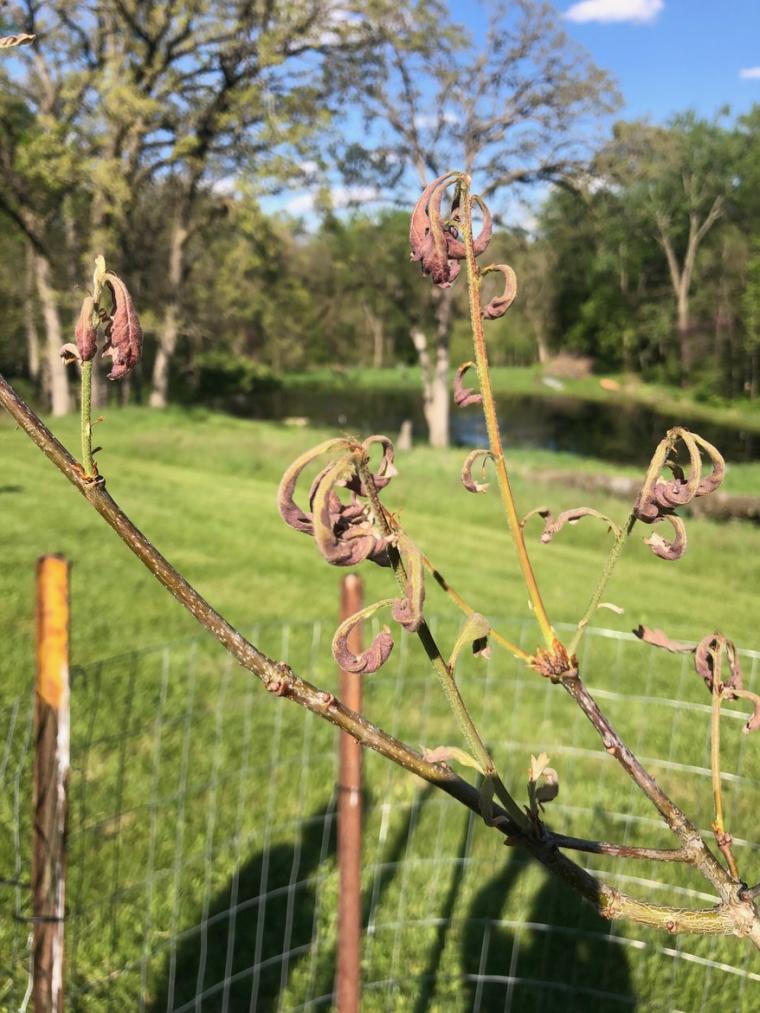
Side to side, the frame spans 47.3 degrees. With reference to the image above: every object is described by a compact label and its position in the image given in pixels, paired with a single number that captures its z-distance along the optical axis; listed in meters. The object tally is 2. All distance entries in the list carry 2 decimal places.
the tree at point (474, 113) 21.73
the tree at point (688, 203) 37.35
